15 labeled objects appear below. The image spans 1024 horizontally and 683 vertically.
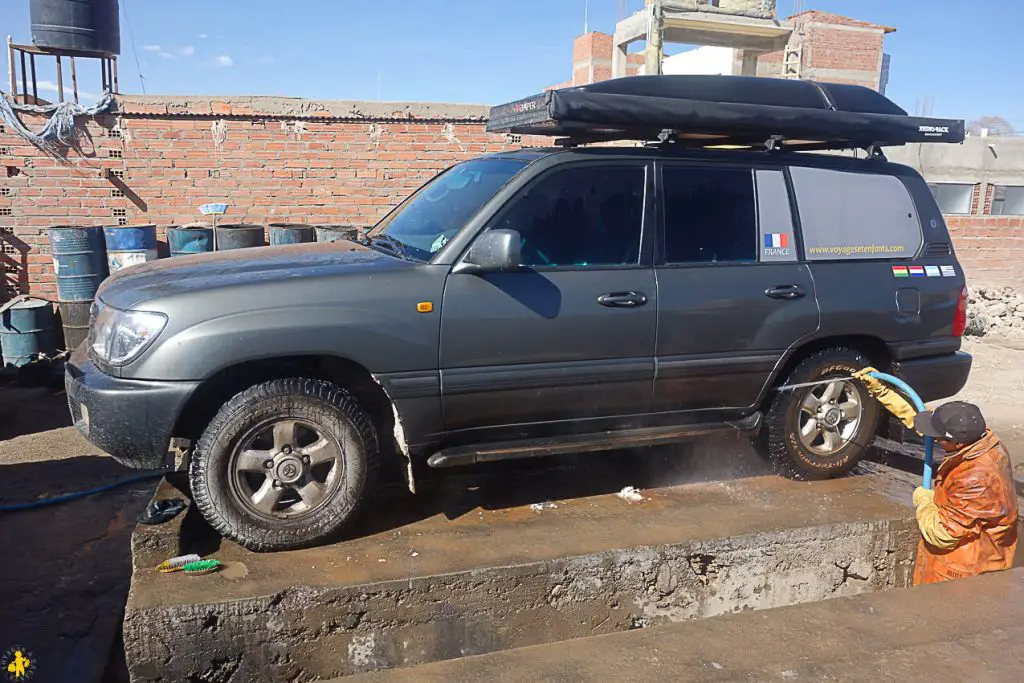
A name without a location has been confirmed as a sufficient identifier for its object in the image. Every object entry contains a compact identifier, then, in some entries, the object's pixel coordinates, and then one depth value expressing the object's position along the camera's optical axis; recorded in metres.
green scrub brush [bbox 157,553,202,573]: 3.47
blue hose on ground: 4.88
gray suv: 3.46
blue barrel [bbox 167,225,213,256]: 8.59
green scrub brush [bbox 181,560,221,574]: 3.45
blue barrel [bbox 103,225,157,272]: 8.57
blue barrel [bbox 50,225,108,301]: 8.40
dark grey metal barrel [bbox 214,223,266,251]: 8.55
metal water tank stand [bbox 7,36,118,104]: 10.31
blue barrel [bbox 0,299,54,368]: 8.38
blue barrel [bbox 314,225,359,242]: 8.05
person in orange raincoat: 4.00
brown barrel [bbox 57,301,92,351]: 8.47
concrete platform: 3.32
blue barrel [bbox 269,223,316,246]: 8.86
